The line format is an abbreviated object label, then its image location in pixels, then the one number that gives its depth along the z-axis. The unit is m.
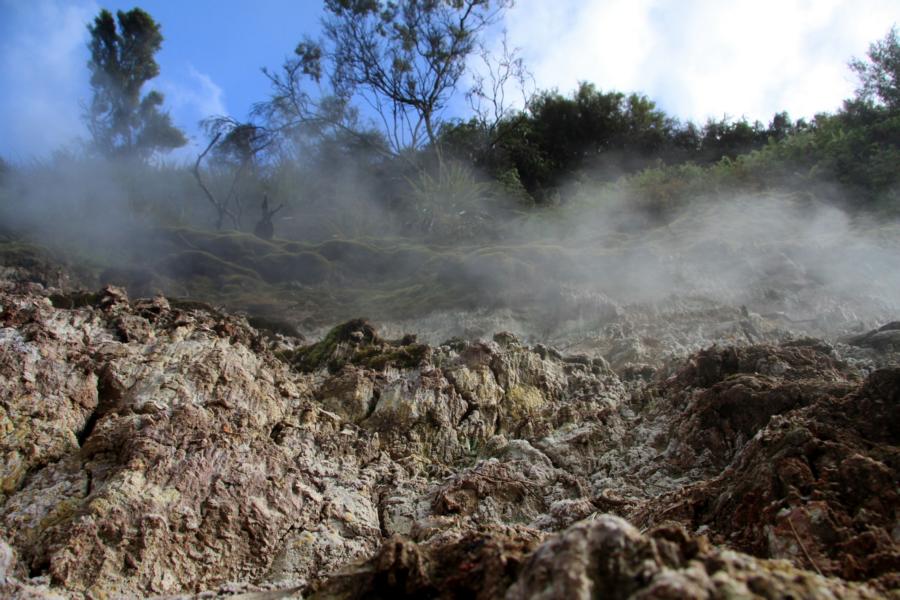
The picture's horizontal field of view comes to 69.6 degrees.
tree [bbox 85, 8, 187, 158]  19.95
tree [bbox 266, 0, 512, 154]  18.72
